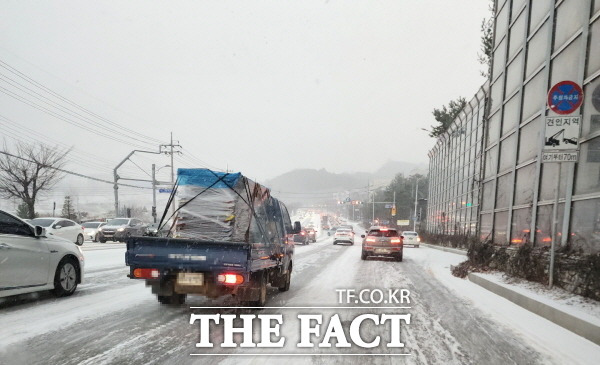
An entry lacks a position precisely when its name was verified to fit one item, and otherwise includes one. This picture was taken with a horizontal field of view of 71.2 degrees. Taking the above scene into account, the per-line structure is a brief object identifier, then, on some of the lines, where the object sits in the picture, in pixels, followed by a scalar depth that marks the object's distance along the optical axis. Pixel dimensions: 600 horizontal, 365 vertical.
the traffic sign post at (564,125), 7.26
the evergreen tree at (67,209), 56.34
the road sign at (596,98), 8.15
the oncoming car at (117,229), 27.58
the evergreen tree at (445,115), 47.44
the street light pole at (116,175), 40.24
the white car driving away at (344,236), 34.84
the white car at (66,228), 20.67
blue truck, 6.09
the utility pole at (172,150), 49.83
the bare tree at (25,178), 38.38
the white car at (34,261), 6.41
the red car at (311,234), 37.22
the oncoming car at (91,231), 30.12
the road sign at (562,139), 7.32
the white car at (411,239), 32.88
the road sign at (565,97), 7.23
